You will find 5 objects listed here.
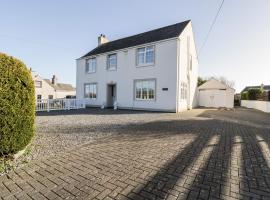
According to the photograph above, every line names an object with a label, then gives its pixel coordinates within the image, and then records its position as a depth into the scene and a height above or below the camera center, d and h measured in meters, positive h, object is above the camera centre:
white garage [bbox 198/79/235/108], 19.21 +0.64
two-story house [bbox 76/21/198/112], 11.89 +2.82
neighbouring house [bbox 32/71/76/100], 33.15 +2.96
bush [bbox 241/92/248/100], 21.21 +0.76
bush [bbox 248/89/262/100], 17.42 +0.94
